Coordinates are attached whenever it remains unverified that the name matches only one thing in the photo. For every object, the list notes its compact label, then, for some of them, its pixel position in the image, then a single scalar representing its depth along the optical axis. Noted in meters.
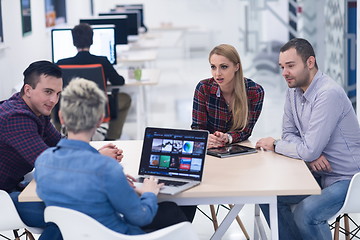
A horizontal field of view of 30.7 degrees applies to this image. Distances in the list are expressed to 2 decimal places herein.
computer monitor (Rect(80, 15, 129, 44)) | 7.99
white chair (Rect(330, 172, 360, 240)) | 3.00
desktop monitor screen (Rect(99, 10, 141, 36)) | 9.76
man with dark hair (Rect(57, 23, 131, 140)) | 5.82
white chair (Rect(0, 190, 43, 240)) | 2.95
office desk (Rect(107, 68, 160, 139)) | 6.42
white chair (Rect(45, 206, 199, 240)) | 2.31
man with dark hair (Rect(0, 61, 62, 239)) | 3.03
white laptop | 2.88
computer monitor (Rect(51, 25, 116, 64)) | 6.35
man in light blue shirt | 3.14
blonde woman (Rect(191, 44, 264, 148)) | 3.79
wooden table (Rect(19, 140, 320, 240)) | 2.73
